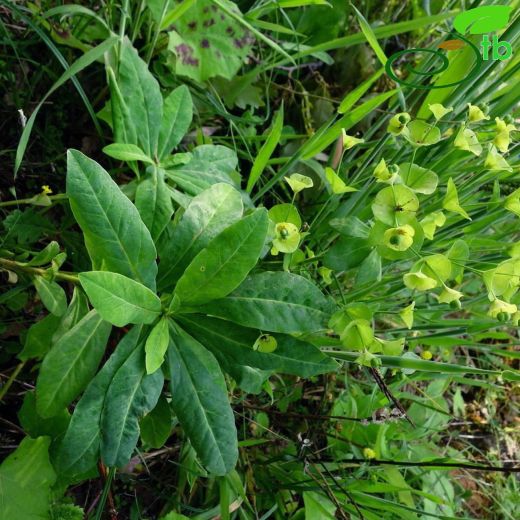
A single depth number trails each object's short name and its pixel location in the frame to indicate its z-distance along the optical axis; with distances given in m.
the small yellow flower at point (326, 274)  0.29
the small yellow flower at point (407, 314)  0.24
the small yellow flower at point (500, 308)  0.24
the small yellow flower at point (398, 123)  0.24
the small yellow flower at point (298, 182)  0.27
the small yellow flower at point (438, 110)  0.25
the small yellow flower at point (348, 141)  0.27
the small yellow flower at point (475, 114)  0.25
